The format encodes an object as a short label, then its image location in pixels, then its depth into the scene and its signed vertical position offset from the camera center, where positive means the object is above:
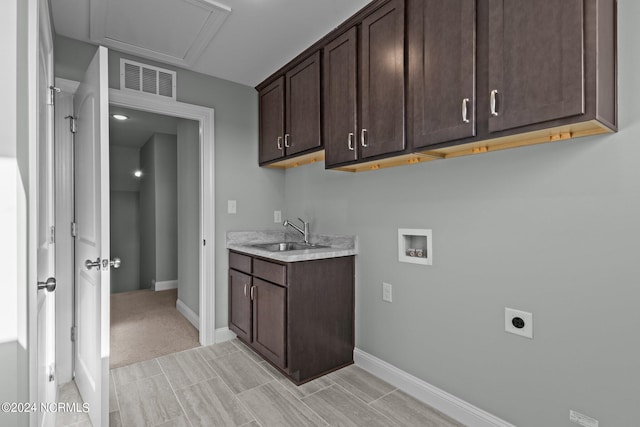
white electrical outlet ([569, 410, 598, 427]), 1.35 -0.88
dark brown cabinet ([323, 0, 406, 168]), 1.83 +0.77
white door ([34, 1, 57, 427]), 1.38 -0.11
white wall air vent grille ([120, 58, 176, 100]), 2.51 +1.07
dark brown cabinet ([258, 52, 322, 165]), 2.44 +0.83
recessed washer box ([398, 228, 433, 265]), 1.96 -0.22
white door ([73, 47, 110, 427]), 1.58 -0.14
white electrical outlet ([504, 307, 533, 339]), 1.52 -0.53
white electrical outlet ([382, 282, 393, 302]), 2.22 -0.56
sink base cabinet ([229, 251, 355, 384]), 2.16 -0.73
